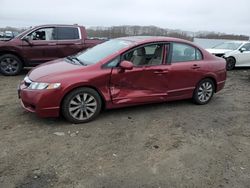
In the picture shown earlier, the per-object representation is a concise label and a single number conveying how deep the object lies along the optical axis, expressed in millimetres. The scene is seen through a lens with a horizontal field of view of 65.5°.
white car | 8455
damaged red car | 3279
